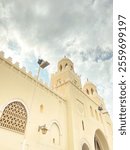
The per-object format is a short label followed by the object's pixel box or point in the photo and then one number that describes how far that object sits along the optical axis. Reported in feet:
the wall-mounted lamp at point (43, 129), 23.44
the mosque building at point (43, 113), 21.29
